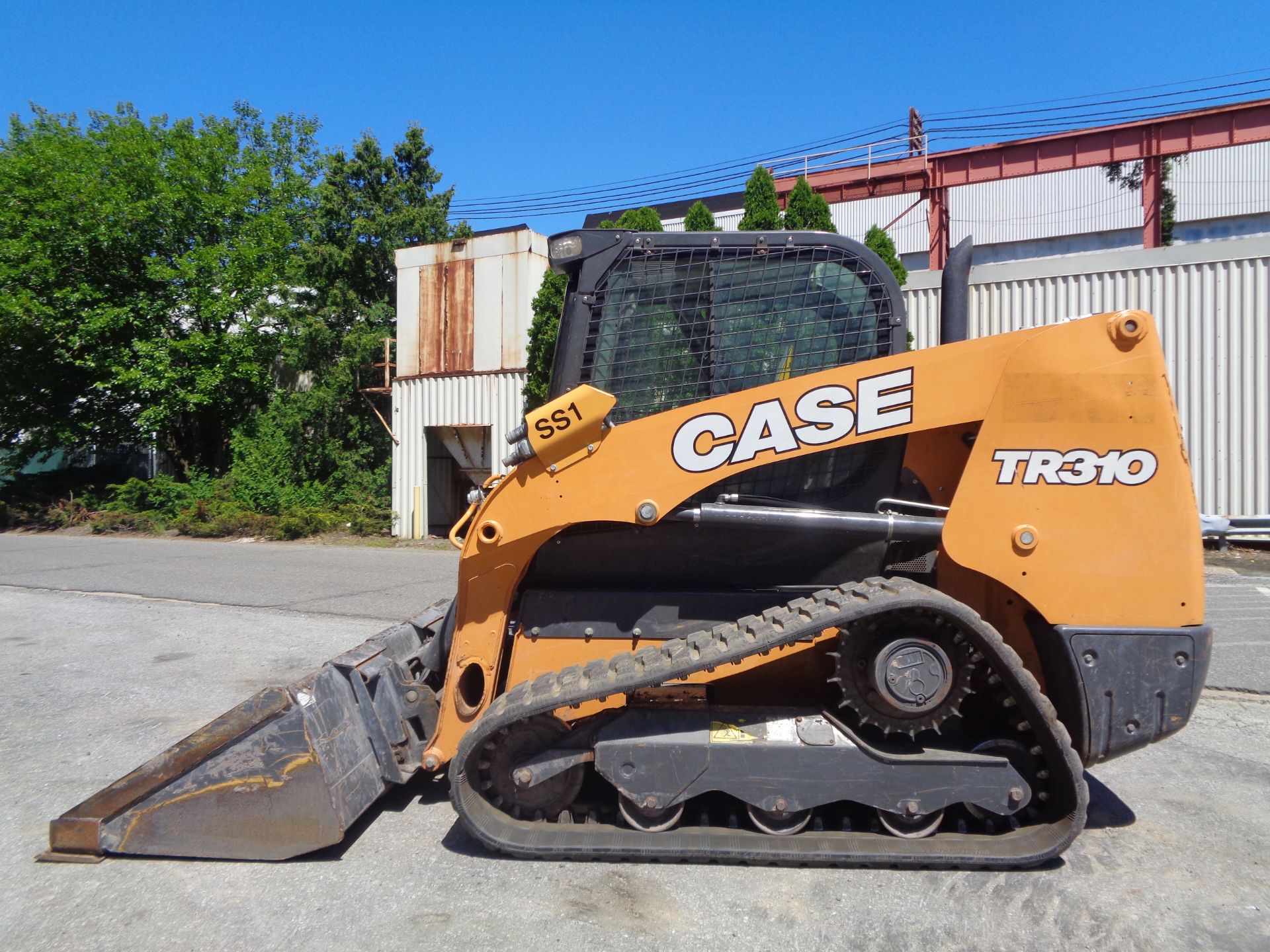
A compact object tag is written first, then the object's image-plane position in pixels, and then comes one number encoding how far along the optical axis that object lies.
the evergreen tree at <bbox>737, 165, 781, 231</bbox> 13.72
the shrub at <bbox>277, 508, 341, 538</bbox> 18.23
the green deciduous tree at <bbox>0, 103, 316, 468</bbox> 20.77
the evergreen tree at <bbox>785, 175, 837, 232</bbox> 13.33
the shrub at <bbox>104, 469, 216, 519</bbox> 21.33
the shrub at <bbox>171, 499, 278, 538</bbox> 18.80
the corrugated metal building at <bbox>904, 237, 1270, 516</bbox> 13.32
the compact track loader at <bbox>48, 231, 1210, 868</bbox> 3.25
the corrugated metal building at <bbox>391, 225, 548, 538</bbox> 17.83
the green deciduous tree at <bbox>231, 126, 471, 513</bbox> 21.12
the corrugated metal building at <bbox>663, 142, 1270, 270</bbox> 24.95
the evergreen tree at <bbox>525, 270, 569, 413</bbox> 16.20
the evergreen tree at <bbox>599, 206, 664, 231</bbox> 13.93
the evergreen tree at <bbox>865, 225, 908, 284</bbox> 12.75
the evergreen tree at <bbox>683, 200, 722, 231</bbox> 12.97
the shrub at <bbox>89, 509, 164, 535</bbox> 20.45
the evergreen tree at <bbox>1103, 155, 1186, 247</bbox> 22.98
